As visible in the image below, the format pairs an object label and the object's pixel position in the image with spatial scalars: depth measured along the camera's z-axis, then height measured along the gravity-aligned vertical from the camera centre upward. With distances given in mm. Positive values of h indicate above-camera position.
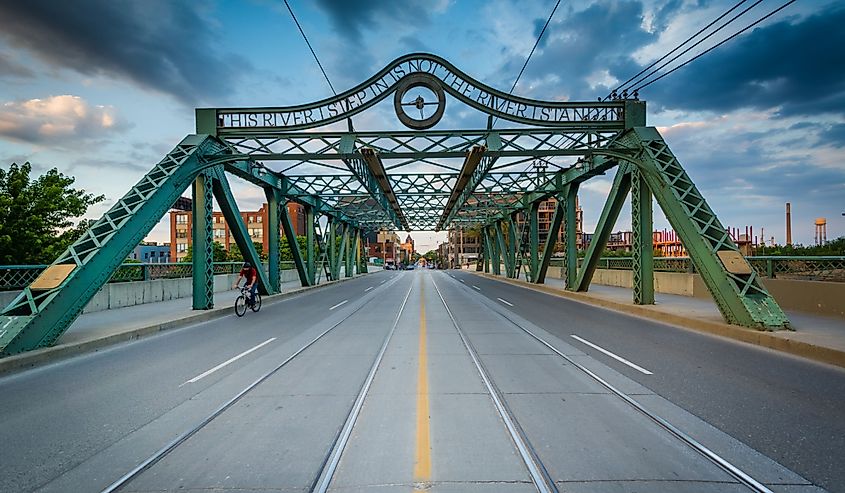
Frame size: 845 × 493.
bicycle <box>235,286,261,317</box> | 16898 -1750
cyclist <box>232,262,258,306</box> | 17453 -848
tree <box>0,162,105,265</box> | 18812 +1639
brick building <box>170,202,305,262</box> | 99088 +5808
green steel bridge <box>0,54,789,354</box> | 10930 +2756
